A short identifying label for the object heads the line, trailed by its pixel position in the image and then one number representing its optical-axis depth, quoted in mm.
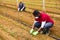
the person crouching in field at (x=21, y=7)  12902
